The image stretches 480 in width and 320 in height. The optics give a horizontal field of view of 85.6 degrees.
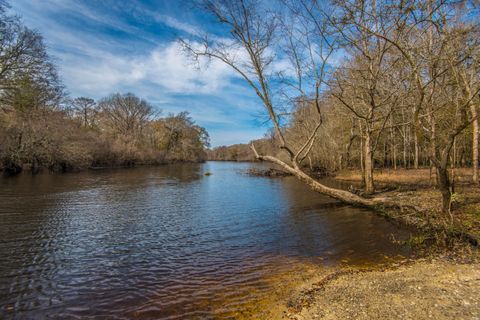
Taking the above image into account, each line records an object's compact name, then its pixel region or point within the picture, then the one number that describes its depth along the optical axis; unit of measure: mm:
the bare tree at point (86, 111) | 52250
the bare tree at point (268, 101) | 10043
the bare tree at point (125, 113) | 54562
